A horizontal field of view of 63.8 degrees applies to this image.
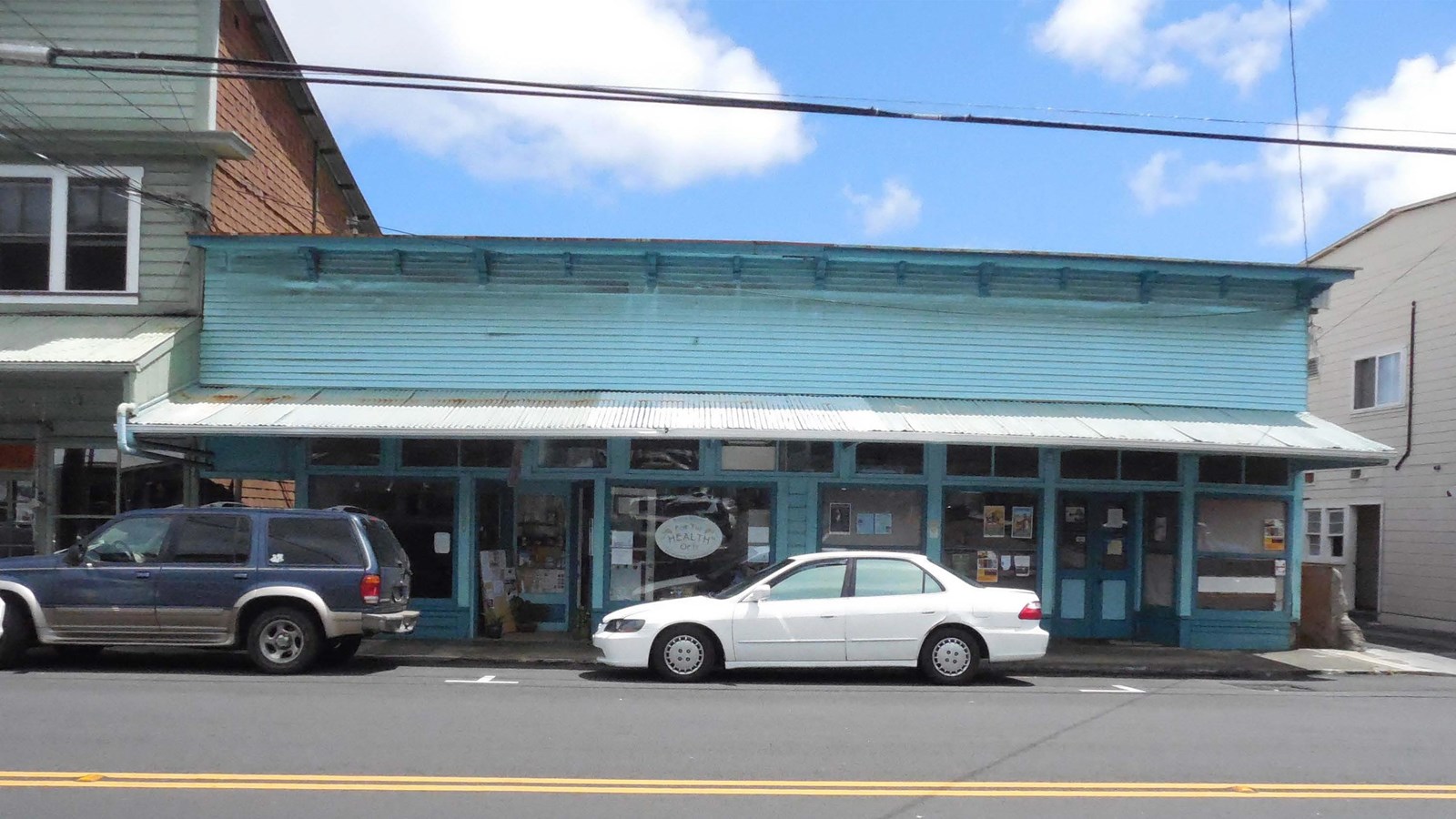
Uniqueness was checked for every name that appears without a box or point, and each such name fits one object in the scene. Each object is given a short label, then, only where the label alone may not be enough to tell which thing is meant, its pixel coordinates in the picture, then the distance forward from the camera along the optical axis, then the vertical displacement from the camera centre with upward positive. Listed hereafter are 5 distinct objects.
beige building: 20.31 +1.38
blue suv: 11.71 -1.43
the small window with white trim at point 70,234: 15.63 +2.77
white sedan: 11.70 -1.63
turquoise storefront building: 15.40 +0.85
